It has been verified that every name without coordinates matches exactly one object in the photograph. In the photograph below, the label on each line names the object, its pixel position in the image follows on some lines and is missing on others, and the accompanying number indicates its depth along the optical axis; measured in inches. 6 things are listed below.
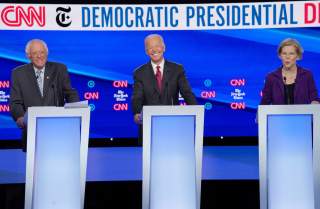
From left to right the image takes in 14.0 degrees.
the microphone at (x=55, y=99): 478.8
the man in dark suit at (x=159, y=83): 496.3
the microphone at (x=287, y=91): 465.2
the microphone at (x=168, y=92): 496.0
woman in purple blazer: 459.9
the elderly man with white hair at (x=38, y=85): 487.9
